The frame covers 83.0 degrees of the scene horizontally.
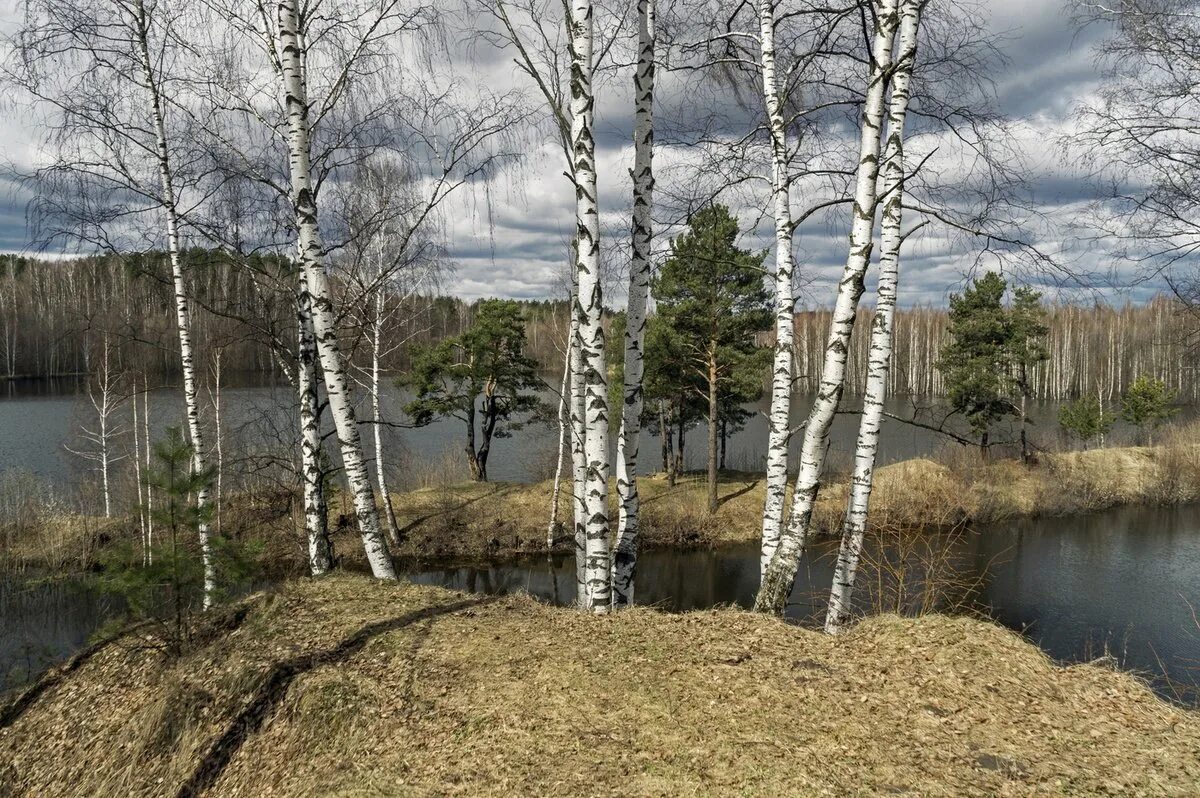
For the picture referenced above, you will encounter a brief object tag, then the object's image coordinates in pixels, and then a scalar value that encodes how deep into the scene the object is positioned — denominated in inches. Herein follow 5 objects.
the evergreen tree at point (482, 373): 849.5
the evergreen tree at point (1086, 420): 1115.3
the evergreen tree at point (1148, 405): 1182.9
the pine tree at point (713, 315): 799.7
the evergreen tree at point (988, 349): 960.3
